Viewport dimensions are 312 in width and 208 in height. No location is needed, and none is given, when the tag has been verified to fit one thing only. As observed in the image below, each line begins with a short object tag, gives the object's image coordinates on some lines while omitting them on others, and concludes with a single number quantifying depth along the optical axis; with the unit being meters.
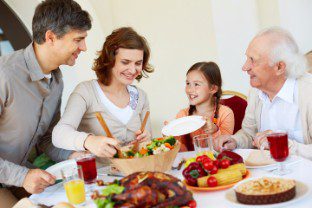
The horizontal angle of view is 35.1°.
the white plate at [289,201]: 1.51
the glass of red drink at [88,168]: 1.93
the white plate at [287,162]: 2.01
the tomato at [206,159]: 1.85
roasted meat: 1.47
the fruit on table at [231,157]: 1.93
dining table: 1.58
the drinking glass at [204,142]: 2.14
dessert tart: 1.51
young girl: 3.17
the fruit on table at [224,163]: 1.88
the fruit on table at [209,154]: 2.03
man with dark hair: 2.62
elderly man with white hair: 2.54
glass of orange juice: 1.83
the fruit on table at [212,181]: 1.79
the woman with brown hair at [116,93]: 2.85
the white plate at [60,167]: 2.30
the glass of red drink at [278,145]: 1.81
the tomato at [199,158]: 1.90
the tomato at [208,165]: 1.84
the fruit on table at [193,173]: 1.84
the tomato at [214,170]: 1.84
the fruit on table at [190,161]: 1.98
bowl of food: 2.00
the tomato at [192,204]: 1.57
